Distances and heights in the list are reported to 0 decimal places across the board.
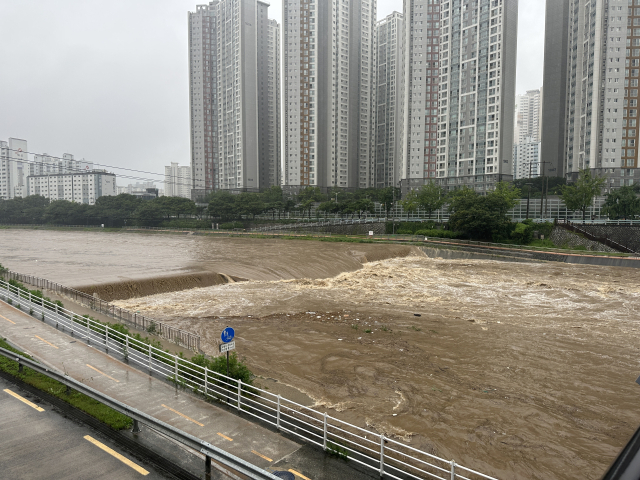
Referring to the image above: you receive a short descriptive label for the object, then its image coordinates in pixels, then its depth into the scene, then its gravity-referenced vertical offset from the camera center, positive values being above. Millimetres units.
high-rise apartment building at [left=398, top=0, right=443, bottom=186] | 110125 +33762
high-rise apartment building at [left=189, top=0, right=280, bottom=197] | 145250 +41965
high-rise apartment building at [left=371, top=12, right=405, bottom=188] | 158000 +42580
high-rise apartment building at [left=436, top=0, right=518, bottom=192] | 97188 +28355
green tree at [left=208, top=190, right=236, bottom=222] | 102562 +260
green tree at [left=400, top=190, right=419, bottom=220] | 87012 +1406
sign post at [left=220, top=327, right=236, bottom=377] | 11580 -3710
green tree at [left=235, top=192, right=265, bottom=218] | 101625 +529
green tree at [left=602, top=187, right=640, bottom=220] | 71062 +760
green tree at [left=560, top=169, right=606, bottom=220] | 70938 +2927
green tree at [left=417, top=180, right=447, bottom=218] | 86250 +2046
